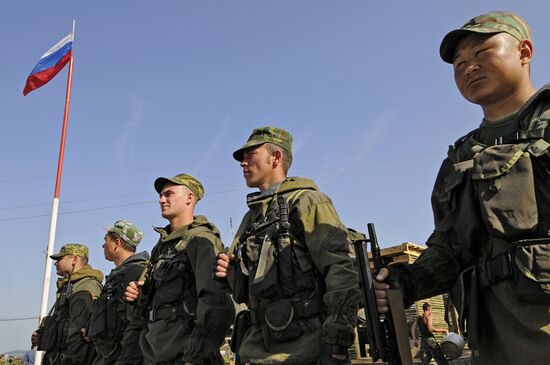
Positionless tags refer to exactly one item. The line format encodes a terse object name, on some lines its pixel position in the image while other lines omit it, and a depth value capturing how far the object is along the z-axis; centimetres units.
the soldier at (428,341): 1047
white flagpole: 1127
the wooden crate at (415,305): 1251
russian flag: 1523
